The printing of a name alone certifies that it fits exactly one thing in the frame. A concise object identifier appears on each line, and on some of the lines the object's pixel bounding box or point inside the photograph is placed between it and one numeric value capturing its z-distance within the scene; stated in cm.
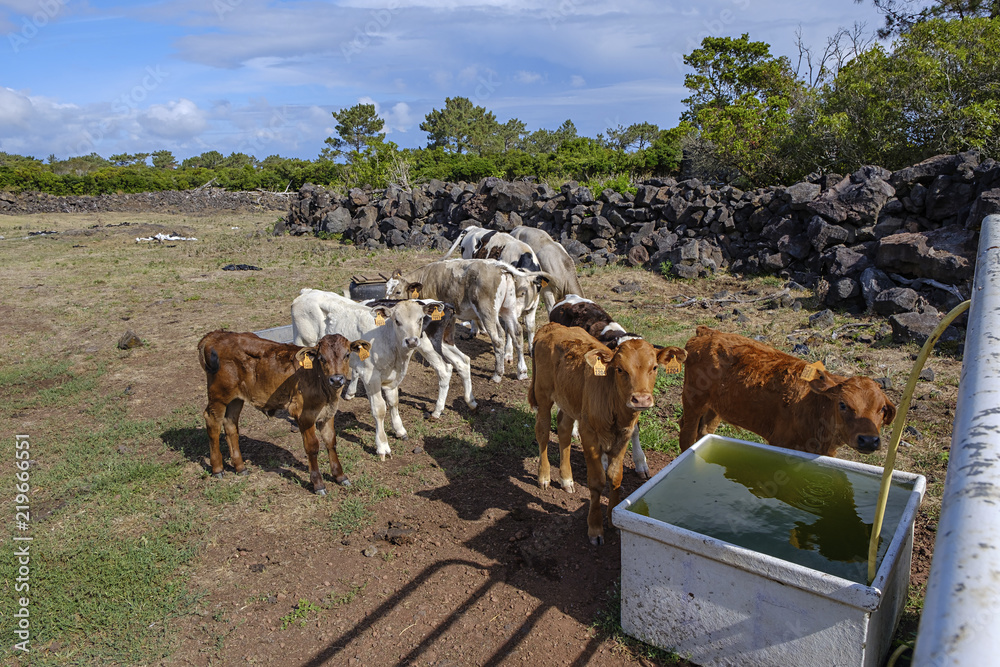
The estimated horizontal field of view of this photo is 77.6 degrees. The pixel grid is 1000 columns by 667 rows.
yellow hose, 181
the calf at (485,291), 934
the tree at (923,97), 1381
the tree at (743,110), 1778
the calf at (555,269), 1105
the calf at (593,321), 630
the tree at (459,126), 5203
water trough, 335
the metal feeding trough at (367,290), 1024
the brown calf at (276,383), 608
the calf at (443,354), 782
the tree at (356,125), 4803
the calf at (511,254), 997
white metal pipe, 65
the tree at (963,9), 1859
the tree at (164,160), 6819
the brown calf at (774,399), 463
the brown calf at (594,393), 461
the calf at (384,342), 693
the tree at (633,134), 5250
